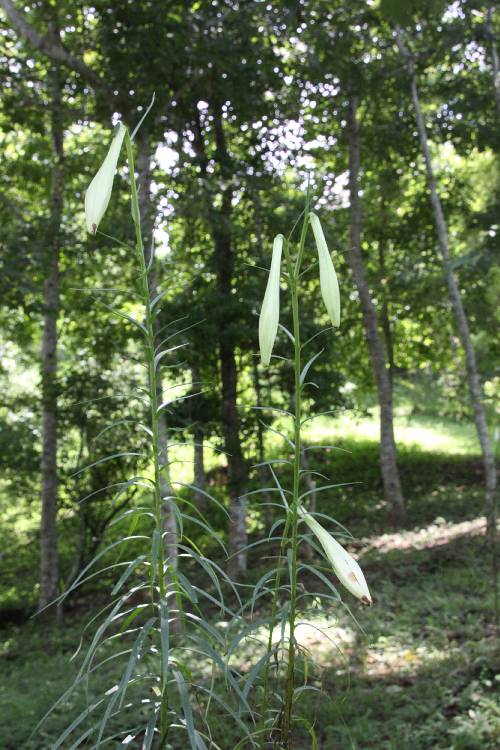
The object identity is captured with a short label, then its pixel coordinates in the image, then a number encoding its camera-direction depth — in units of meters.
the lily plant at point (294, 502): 1.12
